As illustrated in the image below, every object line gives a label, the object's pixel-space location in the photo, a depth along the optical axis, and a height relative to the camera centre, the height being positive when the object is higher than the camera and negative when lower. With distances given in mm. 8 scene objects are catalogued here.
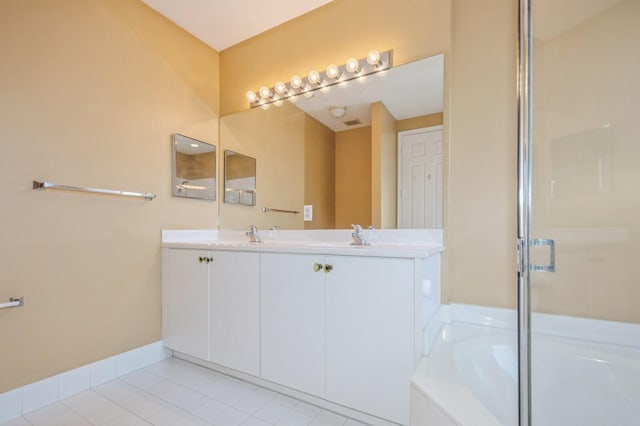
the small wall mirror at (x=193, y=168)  2113 +348
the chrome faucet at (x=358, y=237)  1668 -138
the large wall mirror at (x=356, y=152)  1640 +397
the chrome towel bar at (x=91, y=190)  1454 +133
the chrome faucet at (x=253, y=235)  2141 -160
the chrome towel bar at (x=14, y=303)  1327 -420
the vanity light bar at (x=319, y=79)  1742 +910
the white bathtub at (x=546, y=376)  994 -615
